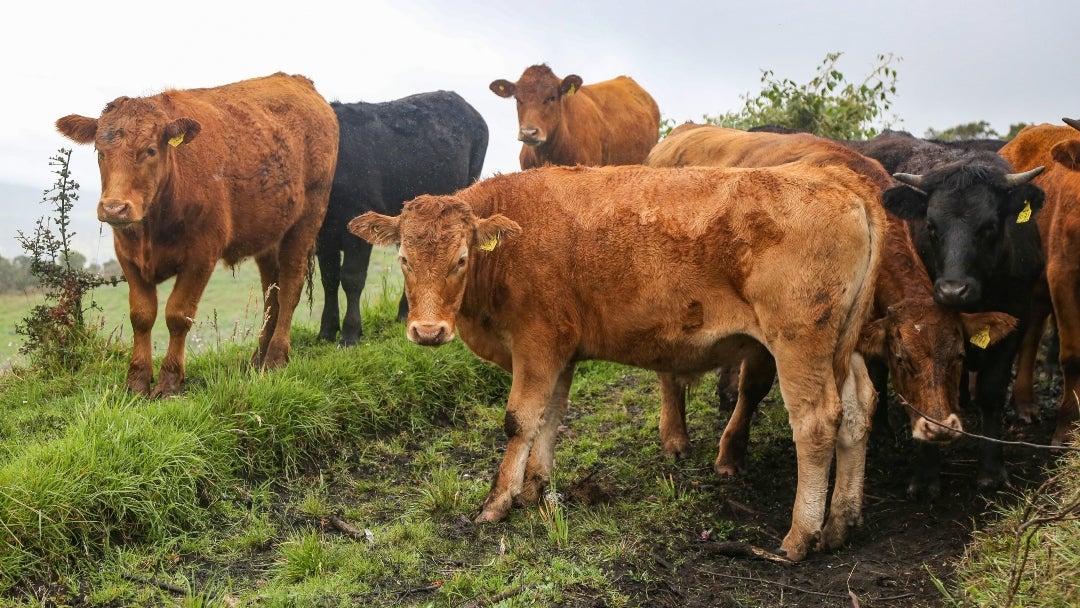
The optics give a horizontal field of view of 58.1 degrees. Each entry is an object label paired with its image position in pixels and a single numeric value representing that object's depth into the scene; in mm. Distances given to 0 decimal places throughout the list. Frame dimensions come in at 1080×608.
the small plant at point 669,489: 6762
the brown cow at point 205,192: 7781
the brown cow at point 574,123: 12461
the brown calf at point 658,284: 5637
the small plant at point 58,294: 8914
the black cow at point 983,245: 6504
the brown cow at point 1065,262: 6898
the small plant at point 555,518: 5805
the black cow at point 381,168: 10859
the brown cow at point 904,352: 6047
